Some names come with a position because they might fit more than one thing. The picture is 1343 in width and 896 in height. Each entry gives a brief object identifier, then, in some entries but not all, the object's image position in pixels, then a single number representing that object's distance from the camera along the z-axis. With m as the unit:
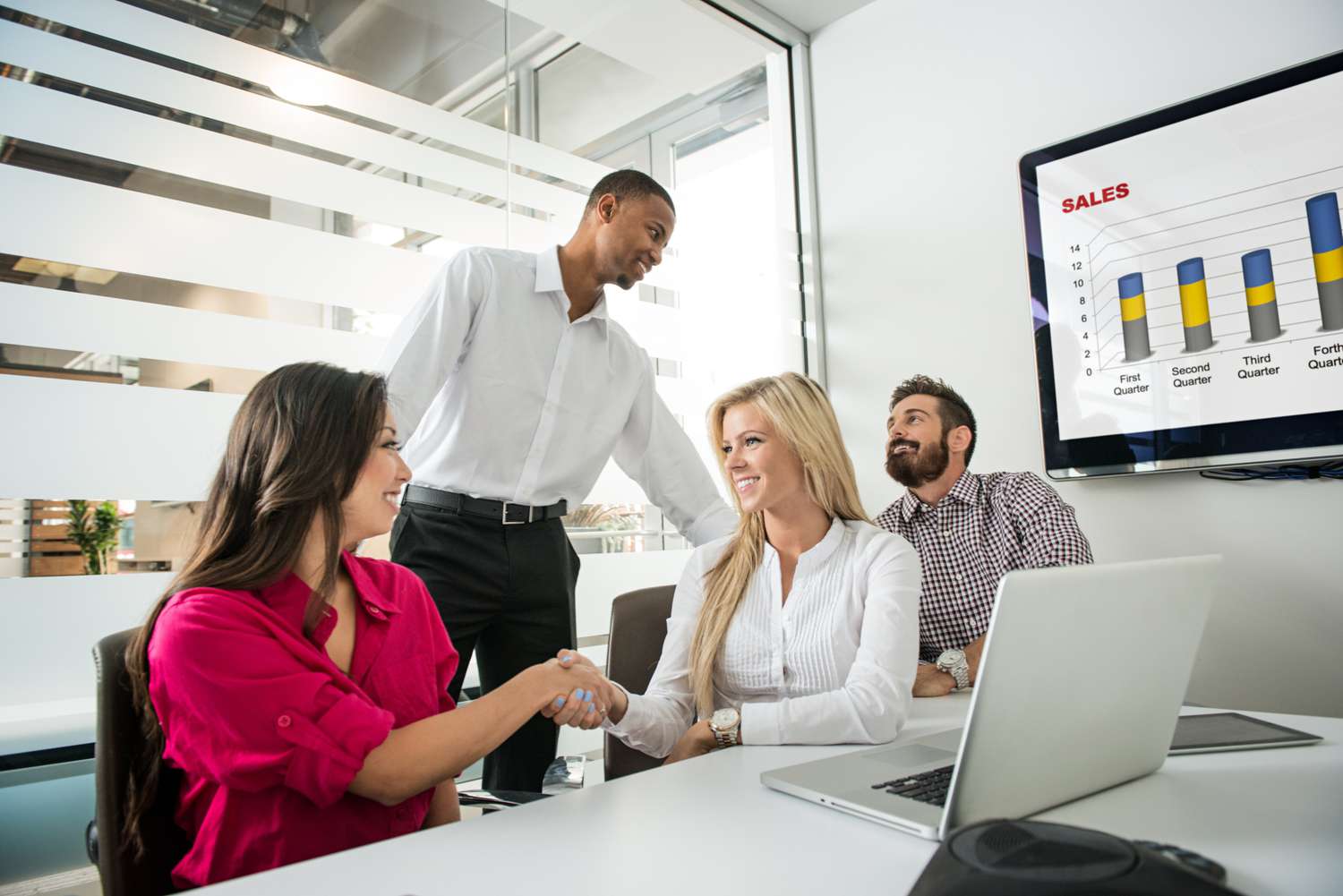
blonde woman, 1.34
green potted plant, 1.78
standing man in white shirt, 1.99
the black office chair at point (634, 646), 1.74
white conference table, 0.78
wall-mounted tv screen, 2.30
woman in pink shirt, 1.00
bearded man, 2.30
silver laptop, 0.79
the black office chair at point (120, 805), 1.00
